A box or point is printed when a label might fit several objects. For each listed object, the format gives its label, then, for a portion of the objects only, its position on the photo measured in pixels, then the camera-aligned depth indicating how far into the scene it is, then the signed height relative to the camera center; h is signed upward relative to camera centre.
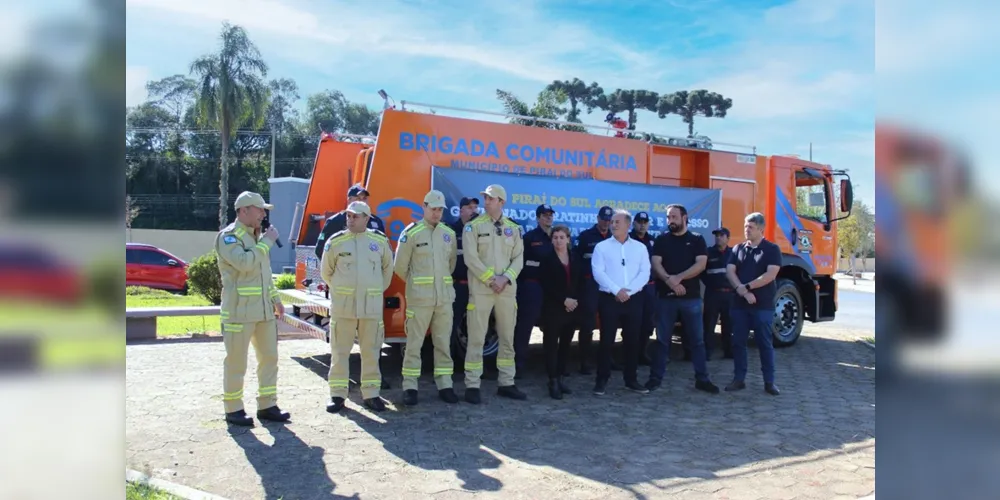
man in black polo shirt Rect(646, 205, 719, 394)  6.93 -0.44
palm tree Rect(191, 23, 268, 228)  29.03 +6.79
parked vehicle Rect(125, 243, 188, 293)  18.34 -0.75
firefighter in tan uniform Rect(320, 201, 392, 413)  5.80 -0.48
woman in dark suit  6.54 -0.51
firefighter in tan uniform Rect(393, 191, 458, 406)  6.09 -0.37
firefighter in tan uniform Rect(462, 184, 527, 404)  6.23 -0.29
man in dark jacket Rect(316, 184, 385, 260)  6.38 +0.21
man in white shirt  6.65 -0.35
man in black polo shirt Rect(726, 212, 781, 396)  6.77 -0.46
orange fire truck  6.86 +0.81
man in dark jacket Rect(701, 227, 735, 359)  8.02 -0.46
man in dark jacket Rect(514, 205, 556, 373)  6.65 -0.41
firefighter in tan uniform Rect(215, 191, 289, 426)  5.25 -0.50
